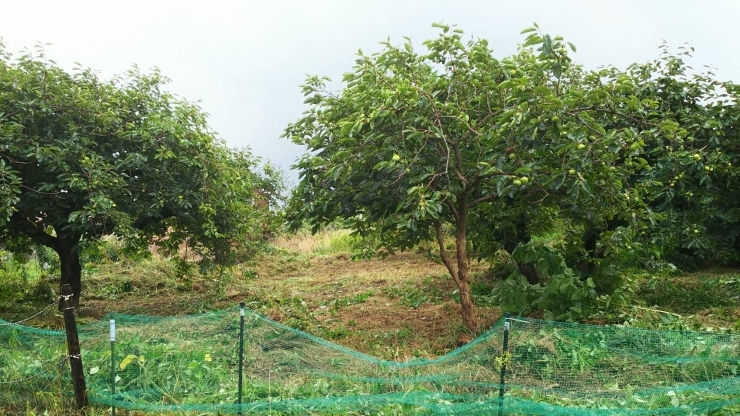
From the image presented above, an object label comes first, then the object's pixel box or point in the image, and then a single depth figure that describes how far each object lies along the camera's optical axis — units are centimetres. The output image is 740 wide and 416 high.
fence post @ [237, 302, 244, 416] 373
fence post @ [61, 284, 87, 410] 381
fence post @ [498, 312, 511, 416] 358
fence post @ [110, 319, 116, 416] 374
